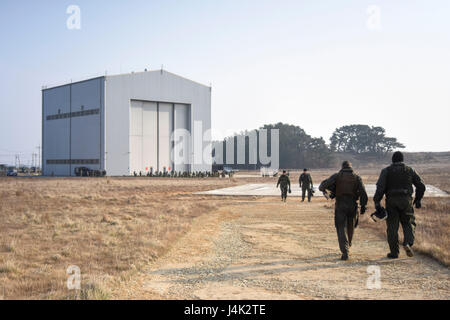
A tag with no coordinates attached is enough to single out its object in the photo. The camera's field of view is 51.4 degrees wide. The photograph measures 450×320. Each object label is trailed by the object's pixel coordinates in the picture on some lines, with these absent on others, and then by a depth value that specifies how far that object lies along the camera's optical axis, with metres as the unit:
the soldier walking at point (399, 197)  8.45
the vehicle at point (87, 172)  51.23
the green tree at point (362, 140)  132.00
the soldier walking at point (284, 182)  21.72
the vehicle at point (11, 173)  69.06
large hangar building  51.84
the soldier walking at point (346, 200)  8.63
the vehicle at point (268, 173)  62.65
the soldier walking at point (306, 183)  21.40
